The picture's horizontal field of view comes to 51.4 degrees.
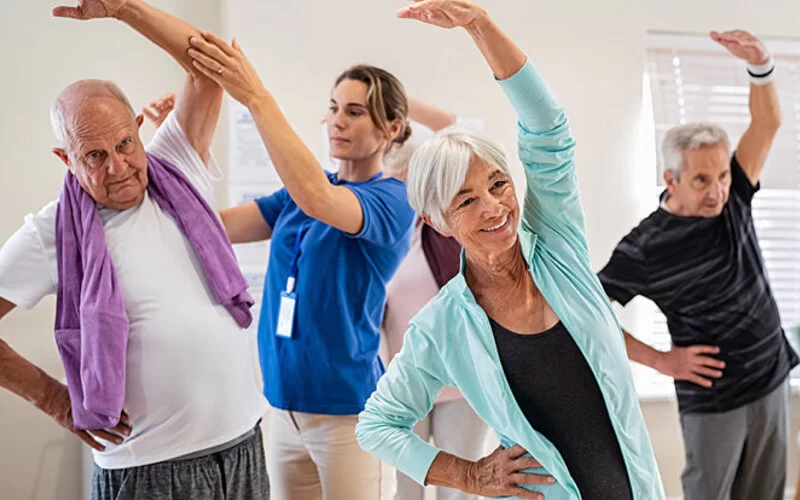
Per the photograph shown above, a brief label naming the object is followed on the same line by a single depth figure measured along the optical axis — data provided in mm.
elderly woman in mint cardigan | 1546
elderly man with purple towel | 1819
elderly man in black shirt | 2916
